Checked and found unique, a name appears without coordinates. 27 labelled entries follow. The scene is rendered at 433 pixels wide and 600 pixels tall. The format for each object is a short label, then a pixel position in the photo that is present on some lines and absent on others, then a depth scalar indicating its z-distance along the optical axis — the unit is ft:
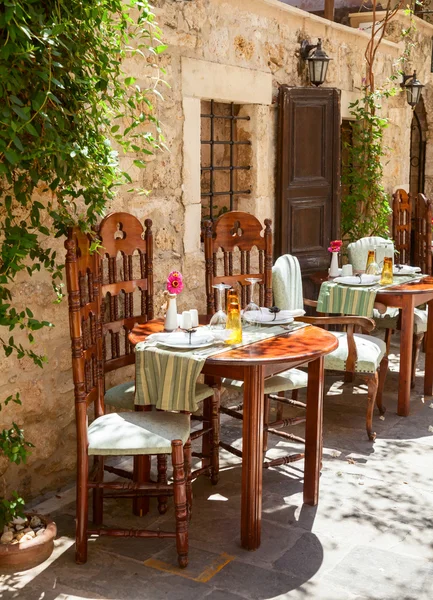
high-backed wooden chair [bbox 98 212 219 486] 11.91
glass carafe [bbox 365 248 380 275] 17.74
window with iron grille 18.03
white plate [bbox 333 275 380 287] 16.90
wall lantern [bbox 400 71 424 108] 25.02
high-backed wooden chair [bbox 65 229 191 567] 10.05
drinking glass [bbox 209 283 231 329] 11.89
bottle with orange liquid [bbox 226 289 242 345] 11.29
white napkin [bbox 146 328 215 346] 11.10
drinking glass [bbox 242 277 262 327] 12.36
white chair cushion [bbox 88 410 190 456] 9.96
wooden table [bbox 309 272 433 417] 16.35
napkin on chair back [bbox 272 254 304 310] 14.64
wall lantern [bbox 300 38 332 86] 19.02
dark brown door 18.81
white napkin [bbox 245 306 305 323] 12.39
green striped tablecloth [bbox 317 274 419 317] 16.33
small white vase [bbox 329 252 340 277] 17.80
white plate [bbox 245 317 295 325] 12.30
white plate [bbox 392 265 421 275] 18.16
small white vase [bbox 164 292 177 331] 11.89
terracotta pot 10.07
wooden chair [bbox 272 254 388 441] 14.66
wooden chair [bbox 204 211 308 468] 14.26
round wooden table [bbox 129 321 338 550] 10.44
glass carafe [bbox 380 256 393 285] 17.02
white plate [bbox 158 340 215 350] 10.92
